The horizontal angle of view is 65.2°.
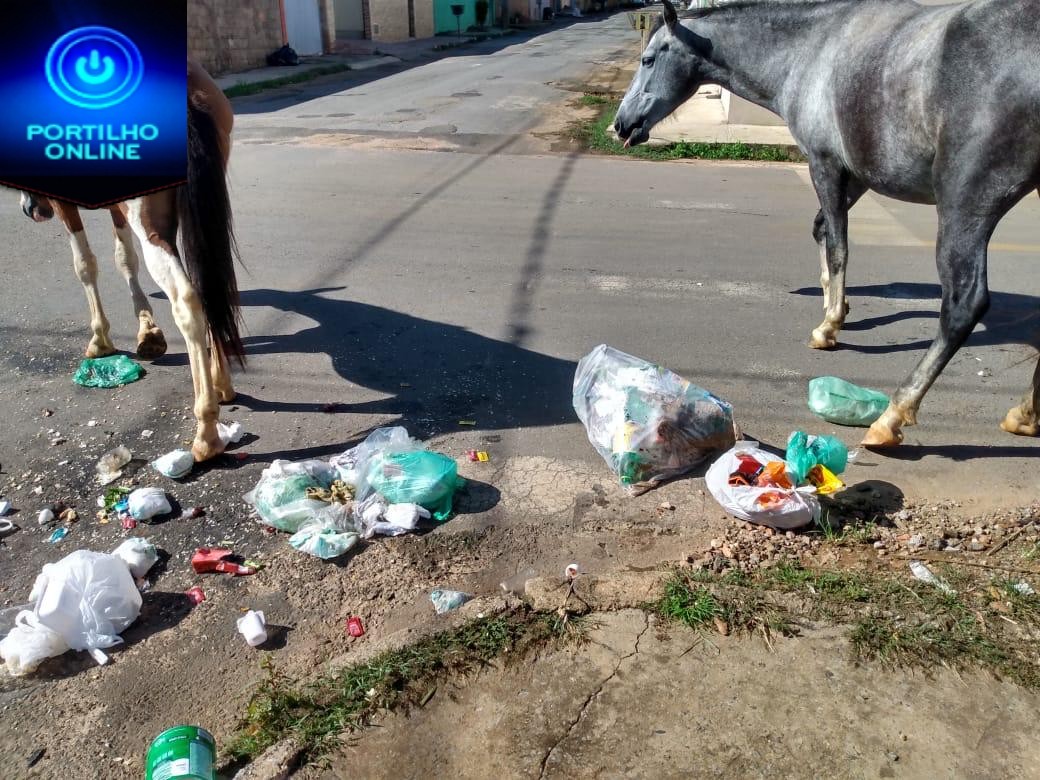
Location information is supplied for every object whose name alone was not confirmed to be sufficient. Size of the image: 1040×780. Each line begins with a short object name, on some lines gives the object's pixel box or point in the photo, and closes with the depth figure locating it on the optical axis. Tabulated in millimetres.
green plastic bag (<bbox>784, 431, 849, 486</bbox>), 3395
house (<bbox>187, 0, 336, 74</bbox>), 20828
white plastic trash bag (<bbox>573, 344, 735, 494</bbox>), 3629
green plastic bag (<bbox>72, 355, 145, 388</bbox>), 4559
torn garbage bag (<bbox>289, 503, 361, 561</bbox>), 3115
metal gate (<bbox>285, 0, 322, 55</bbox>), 26547
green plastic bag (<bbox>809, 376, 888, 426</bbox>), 4156
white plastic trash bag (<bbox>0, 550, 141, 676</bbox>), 2558
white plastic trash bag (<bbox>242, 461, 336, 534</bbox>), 3296
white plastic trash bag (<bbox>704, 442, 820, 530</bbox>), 3193
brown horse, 3680
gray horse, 3393
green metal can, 2053
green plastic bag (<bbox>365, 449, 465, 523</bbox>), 3363
